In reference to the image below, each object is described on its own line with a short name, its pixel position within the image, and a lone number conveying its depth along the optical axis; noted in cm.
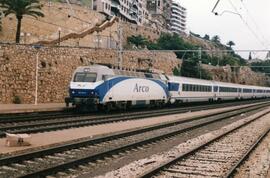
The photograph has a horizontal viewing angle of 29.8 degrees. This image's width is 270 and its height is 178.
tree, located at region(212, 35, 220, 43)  18775
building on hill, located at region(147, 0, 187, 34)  16695
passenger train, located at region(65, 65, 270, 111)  3061
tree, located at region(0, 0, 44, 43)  4366
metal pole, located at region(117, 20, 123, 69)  4041
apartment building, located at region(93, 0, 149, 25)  10399
